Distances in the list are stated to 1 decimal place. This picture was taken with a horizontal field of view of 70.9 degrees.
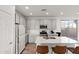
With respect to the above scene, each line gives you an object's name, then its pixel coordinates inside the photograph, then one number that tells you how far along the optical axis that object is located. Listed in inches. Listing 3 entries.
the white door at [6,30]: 47.8
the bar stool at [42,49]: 73.8
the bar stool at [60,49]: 74.1
